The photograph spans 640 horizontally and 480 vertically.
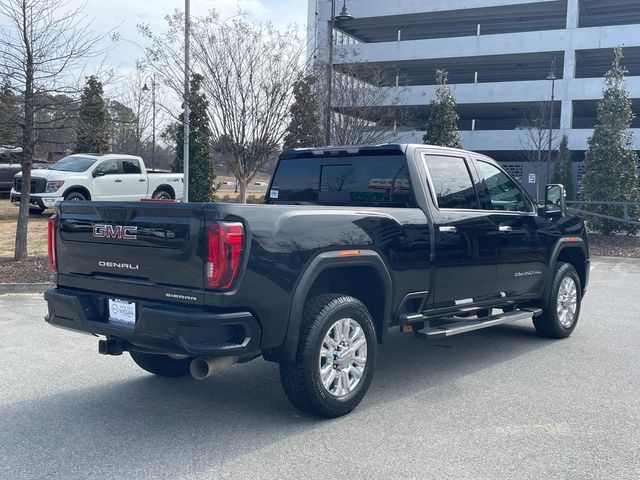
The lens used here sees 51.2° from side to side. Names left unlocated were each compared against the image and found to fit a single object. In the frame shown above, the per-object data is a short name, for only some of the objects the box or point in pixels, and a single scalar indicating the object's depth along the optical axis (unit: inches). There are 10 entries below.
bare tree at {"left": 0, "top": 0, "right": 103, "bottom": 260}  422.9
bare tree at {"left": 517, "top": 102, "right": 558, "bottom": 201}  1577.3
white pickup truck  695.7
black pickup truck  165.2
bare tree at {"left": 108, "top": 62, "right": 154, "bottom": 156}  1020.1
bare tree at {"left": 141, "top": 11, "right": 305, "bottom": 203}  592.4
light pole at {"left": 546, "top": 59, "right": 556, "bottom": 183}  1398.4
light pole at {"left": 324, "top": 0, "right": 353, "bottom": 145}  682.9
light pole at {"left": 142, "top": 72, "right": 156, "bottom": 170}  1018.7
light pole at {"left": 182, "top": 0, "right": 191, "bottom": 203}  589.0
